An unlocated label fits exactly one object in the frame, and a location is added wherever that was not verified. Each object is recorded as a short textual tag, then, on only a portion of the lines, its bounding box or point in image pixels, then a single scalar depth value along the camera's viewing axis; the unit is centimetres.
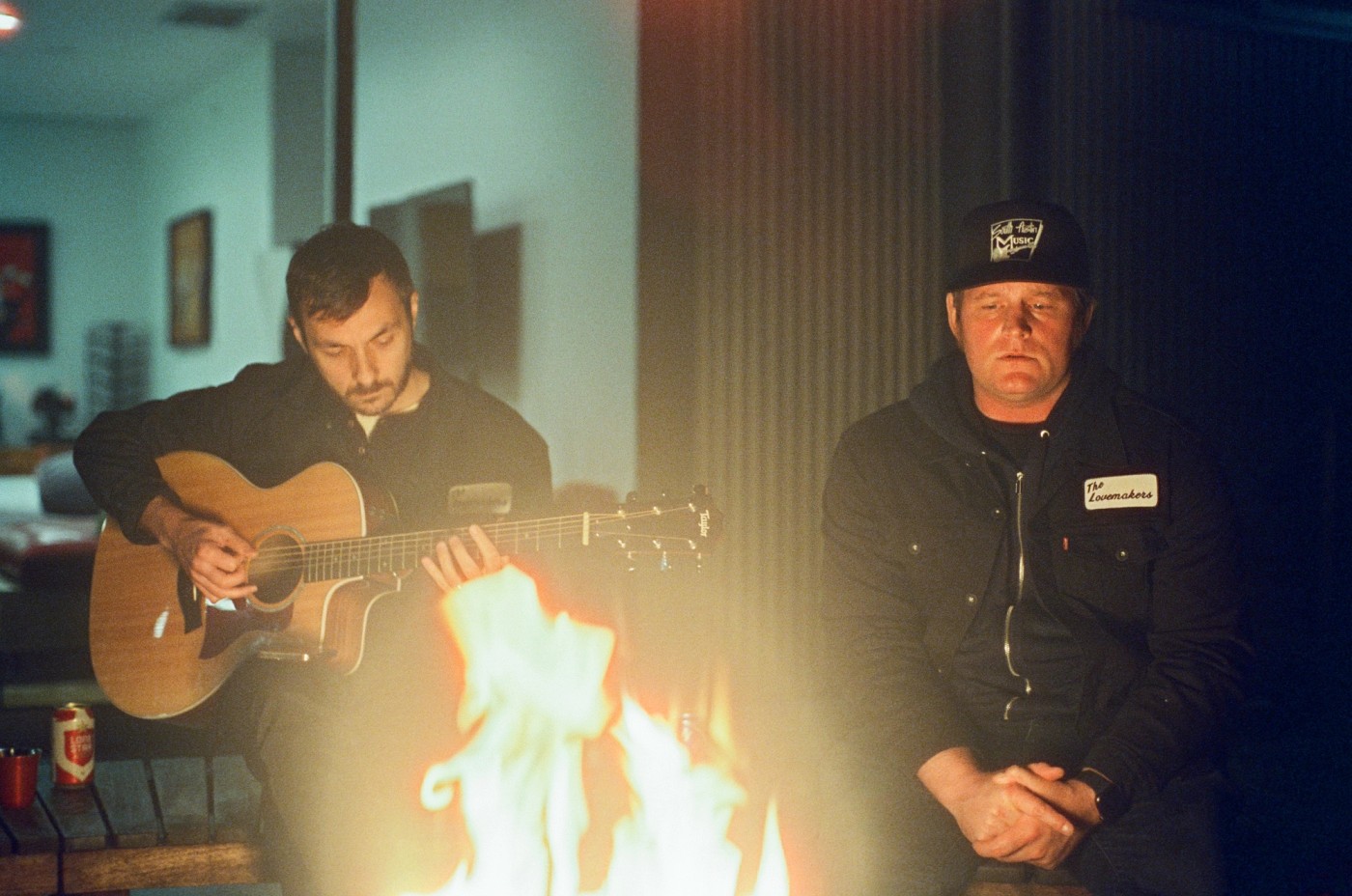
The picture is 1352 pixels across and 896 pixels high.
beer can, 290
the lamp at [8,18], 427
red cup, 281
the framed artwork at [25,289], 1106
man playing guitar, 266
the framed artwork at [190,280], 973
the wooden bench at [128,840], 262
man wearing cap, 234
